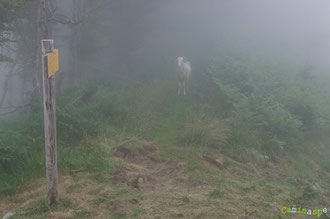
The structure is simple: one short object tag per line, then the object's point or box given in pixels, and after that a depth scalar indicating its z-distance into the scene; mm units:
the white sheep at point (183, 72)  13656
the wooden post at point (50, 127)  4758
